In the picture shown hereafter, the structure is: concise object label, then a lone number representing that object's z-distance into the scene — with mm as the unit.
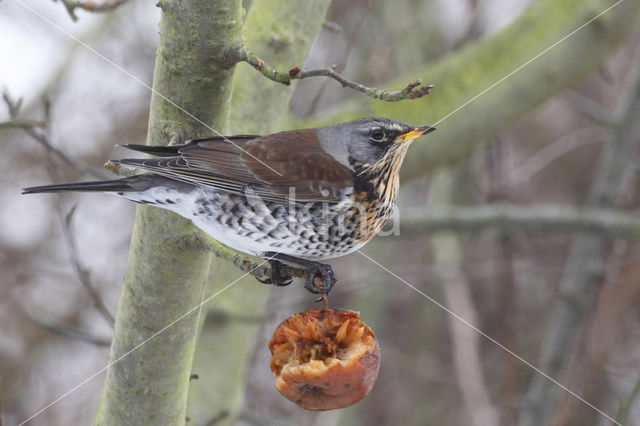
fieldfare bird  4477
